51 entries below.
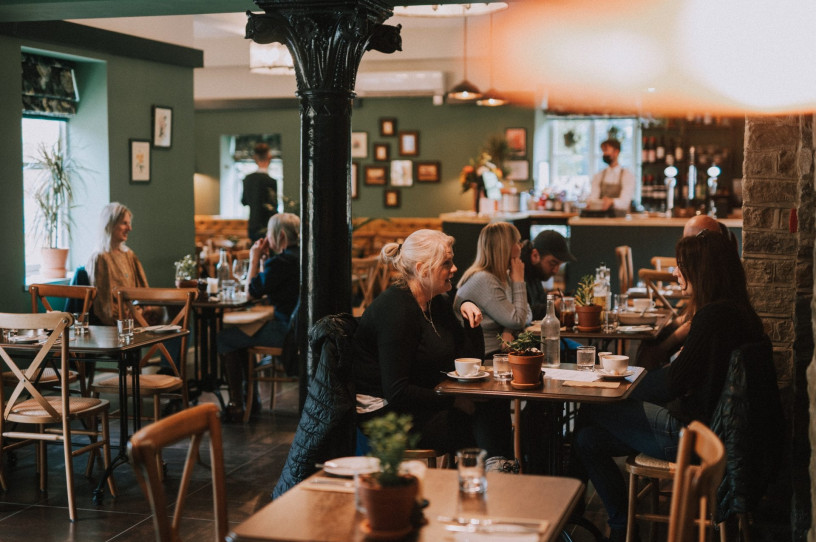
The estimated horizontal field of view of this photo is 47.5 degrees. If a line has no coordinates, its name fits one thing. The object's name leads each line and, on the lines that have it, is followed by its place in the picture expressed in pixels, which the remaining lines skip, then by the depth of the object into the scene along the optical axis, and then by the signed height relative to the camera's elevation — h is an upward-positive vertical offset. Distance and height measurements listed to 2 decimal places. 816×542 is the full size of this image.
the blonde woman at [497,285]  4.66 -0.39
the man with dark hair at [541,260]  5.63 -0.31
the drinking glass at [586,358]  3.73 -0.60
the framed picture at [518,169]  13.99 +0.59
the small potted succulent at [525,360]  3.34 -0.55
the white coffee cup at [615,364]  3.55 -0.59
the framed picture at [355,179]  14.59 +0.44
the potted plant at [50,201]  7.27 +0.03
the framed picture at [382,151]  14.41 +0.86
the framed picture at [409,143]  14.30 +0.99
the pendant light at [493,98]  10.92 +1.31
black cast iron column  4.17 +0.43
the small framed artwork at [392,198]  14.45 +0.14
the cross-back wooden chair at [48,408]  4.14 -0.98
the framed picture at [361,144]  14.54 +0.98
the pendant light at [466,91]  10.87 +1.36
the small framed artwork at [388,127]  14.37 +1.24
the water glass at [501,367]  3.55 -0.61
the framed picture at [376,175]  14.49 +0.50
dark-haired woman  3.38 -0.65
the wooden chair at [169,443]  2.16 -0.61
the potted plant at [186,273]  6.19 -0.48
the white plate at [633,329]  4.88 -0.63
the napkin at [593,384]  3.40 -0.64
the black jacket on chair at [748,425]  3.15 -0.74
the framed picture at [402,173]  14.38 +0.53
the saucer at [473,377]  3.47 -0.63
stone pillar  4.25 -0.08
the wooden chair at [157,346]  4.97 -0.78
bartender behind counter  9.98 +0.26
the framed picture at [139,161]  7.96 +0.39
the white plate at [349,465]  2.32 -0.66
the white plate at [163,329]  5.02 -0.67
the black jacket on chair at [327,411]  3.41 -0.75
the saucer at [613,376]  3.53 -0.64
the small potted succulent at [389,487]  1.90 -0.58
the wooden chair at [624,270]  7.94 -0.53
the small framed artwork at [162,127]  8.23 +0.70
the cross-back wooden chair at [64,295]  5.21 -0.53
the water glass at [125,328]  4.65 -0.62
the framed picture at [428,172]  14.26 +0.54
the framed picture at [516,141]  13.93 +1.01
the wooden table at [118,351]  4.41 -0.70
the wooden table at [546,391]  3.22 -0.65
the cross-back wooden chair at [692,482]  1.99 -0.59
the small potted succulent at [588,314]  4.75 -0.54
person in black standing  9.28 +0.11
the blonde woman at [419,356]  3.49 -0.57
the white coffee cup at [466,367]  3.48 -0.60
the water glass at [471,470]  2.19 -0.62
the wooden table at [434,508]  1.98 -0.69
